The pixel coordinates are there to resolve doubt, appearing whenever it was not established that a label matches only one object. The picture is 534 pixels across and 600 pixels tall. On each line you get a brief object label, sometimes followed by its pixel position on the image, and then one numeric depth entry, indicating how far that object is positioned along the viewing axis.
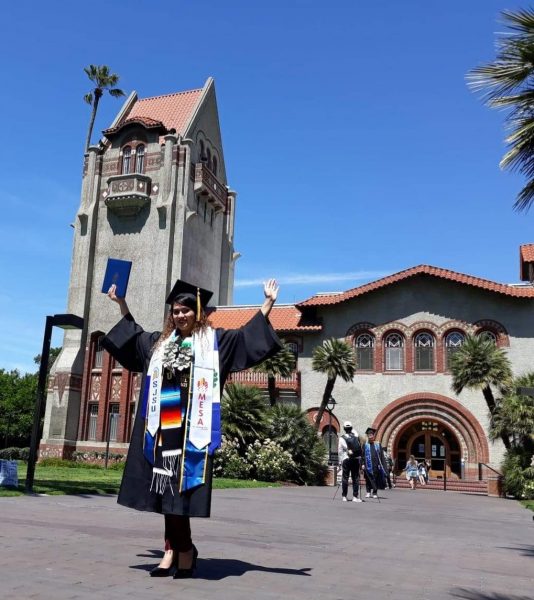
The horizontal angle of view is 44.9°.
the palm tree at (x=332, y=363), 31.38
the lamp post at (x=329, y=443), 31.33
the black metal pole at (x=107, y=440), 32.61
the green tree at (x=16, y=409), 52.41
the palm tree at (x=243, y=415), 25.77
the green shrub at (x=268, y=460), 24.65
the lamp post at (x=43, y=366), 12.77
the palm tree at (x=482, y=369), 26.73
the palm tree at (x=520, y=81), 9.55
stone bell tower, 36.06
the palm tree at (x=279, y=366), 31.27
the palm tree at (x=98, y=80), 49.19
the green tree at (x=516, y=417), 23.48
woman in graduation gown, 4.96
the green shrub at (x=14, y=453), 41.72
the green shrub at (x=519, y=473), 22.45
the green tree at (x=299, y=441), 26.62
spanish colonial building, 32.56
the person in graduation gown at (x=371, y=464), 18.41
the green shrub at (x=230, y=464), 24.75
